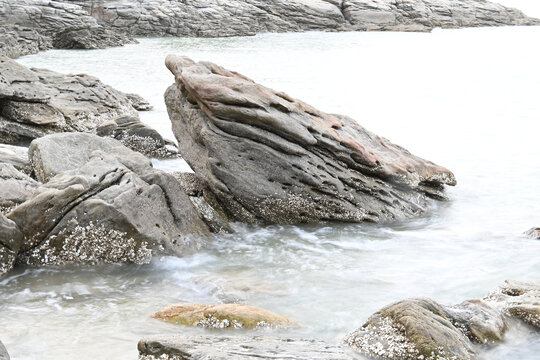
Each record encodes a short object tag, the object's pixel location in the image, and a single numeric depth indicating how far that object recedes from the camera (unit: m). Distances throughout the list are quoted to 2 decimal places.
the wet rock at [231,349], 4.03
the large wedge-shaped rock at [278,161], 8.29
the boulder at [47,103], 11.78
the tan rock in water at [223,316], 5.27
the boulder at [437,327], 4.39
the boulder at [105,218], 6.78
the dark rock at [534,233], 7.89
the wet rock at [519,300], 5.16
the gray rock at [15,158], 8.49
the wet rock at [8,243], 6.43
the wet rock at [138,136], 11.46
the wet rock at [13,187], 7.23
